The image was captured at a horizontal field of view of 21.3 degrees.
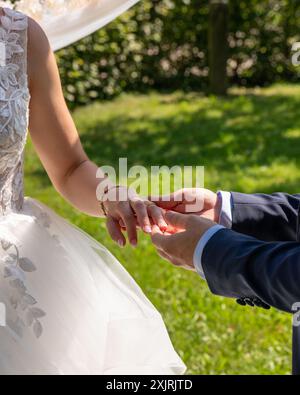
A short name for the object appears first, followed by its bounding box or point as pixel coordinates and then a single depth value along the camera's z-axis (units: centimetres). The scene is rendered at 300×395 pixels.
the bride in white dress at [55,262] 225
